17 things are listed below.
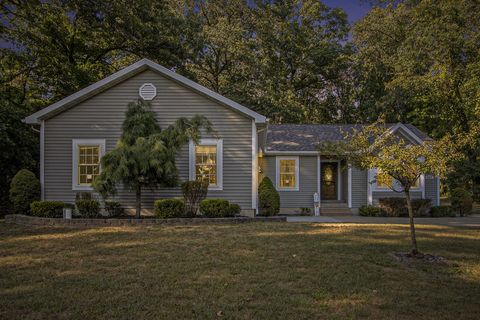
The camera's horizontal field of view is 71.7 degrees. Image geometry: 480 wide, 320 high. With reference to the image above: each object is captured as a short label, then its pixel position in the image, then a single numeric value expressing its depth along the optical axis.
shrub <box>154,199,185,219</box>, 11.71
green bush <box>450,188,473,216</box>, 16.22
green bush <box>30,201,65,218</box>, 11.70
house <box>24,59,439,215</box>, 13.15
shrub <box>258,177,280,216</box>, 13.60
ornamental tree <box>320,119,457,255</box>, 7.21
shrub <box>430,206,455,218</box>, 15.85
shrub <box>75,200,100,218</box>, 11.92
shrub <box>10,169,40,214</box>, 12.36
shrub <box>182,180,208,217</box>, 12.39
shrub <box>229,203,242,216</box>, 12.26
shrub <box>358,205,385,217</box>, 15.65
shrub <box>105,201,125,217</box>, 12.66
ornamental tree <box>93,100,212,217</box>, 11.03
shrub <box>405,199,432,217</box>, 15.65
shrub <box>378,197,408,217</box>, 15.55
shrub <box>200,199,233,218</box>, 11.98
